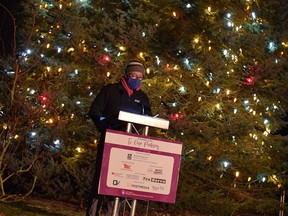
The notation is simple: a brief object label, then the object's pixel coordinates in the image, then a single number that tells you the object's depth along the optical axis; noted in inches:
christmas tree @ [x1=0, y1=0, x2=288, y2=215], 298.2
